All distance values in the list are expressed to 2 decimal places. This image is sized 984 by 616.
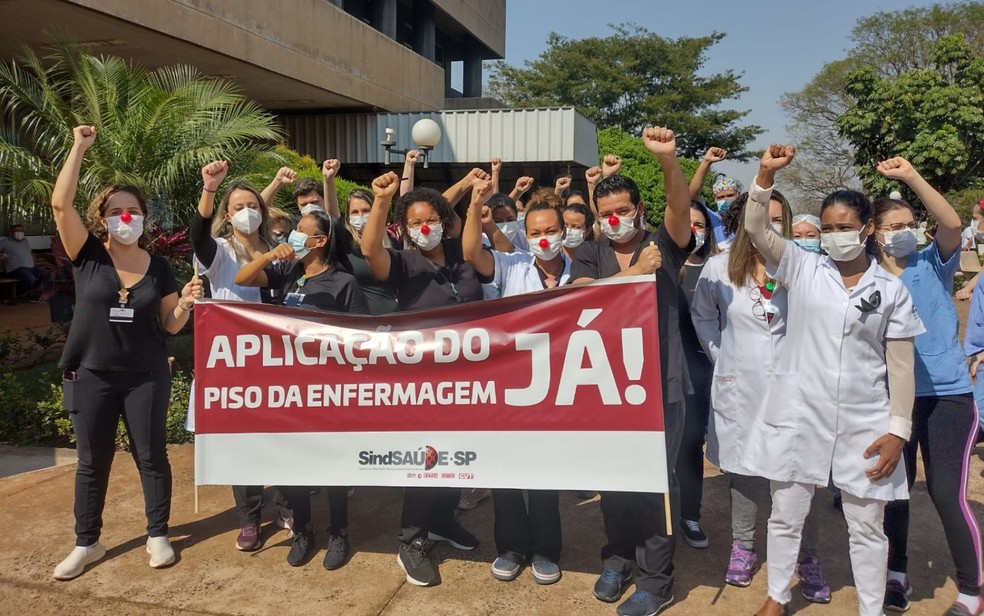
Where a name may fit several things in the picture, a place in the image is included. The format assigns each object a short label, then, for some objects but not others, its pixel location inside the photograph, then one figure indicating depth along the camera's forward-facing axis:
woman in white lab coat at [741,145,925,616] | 2.99
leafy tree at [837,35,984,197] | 25.42
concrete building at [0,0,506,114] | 10.54
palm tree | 7.14
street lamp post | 13.48
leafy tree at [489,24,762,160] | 41.81
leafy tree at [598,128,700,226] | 23.11
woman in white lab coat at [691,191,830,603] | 3.38
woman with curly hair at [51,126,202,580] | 3.71
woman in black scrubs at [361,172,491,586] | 3.66
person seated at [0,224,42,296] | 12.87
